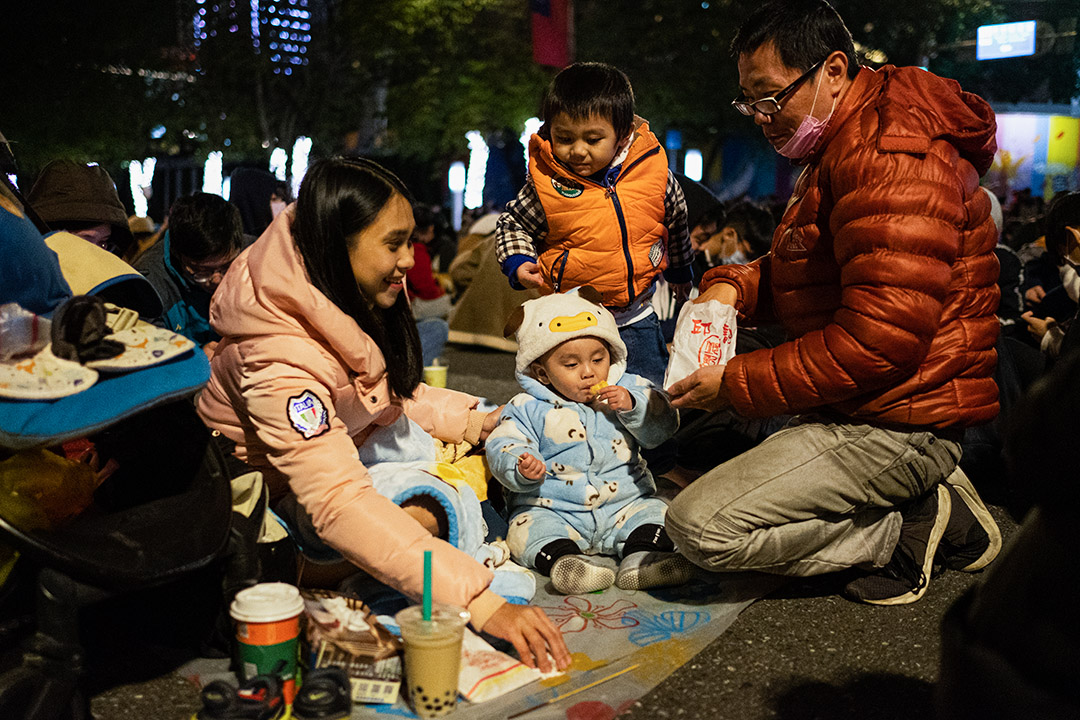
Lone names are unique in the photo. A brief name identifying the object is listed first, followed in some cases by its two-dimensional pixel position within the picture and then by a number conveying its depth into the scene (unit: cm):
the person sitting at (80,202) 452
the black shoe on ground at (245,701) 209
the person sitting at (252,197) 703
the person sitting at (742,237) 668
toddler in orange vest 377
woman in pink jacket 246
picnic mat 239
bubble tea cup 221
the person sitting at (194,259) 443
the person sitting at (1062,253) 459
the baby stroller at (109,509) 210
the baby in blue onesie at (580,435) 341
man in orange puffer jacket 278
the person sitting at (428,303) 759
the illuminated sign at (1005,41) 1728
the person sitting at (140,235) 634
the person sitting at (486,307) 938
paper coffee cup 218
